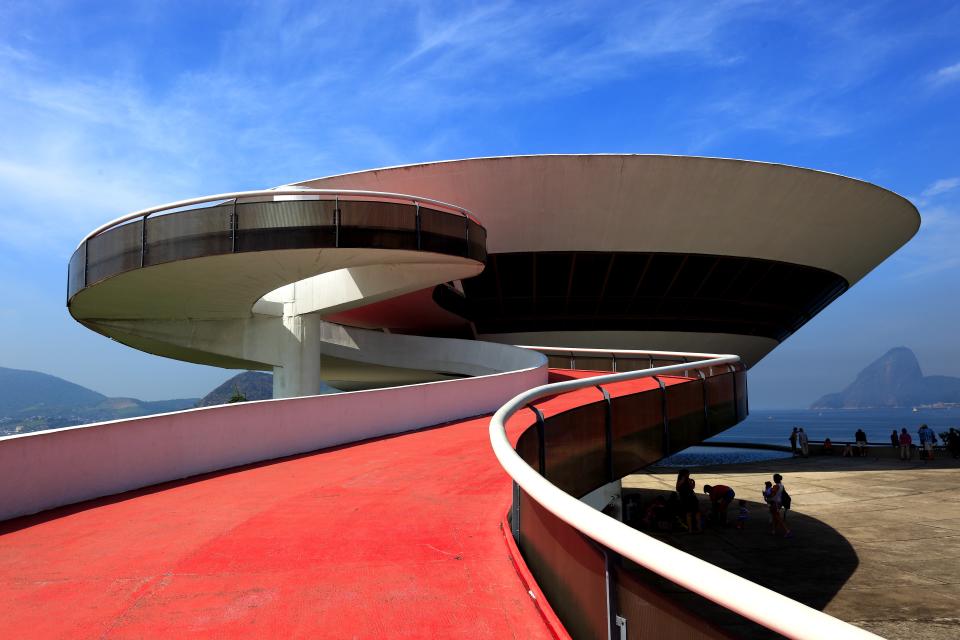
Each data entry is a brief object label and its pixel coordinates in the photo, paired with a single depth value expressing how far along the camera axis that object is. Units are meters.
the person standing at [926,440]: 26.44
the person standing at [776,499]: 17.25
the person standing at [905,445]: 28.86
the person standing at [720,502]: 19.56
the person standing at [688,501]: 16.69
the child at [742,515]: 19.25
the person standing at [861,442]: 29.87
